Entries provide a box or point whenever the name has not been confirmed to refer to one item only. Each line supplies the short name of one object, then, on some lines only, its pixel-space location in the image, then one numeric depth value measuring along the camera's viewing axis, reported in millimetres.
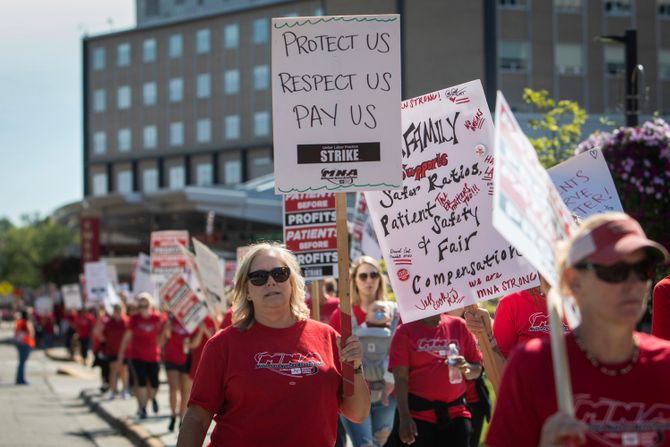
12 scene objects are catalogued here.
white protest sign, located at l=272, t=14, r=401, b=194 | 5906
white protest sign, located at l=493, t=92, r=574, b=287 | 3250
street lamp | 13758
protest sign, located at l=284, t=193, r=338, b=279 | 9781
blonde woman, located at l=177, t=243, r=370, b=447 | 5199
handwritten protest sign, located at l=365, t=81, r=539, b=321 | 6074
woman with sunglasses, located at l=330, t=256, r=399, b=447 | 9508
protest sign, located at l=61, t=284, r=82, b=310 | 40906
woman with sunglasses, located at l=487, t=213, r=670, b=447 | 3285
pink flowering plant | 11242
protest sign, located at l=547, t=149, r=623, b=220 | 6609
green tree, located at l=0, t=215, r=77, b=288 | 112875
